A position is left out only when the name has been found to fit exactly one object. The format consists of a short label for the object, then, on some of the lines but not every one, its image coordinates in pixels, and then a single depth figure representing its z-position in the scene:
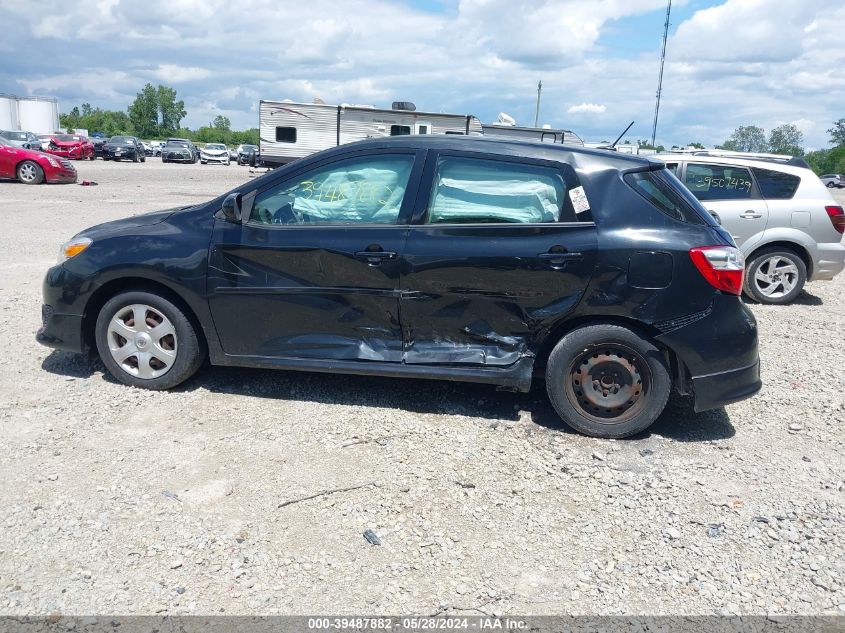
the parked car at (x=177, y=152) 45.41
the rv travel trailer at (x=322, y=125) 29.11
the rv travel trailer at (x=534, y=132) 24.59
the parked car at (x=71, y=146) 35.59
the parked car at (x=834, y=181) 56.28
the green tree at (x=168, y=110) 120.81
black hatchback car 4.27
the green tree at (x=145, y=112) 117.12
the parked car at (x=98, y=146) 43.22
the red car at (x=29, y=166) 20.20
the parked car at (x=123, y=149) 41.31
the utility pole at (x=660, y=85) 13.92
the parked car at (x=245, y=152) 47.16
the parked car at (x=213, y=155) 48.28
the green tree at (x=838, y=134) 96.94
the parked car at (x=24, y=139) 30.60
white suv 8.66
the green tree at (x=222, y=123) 134.50
